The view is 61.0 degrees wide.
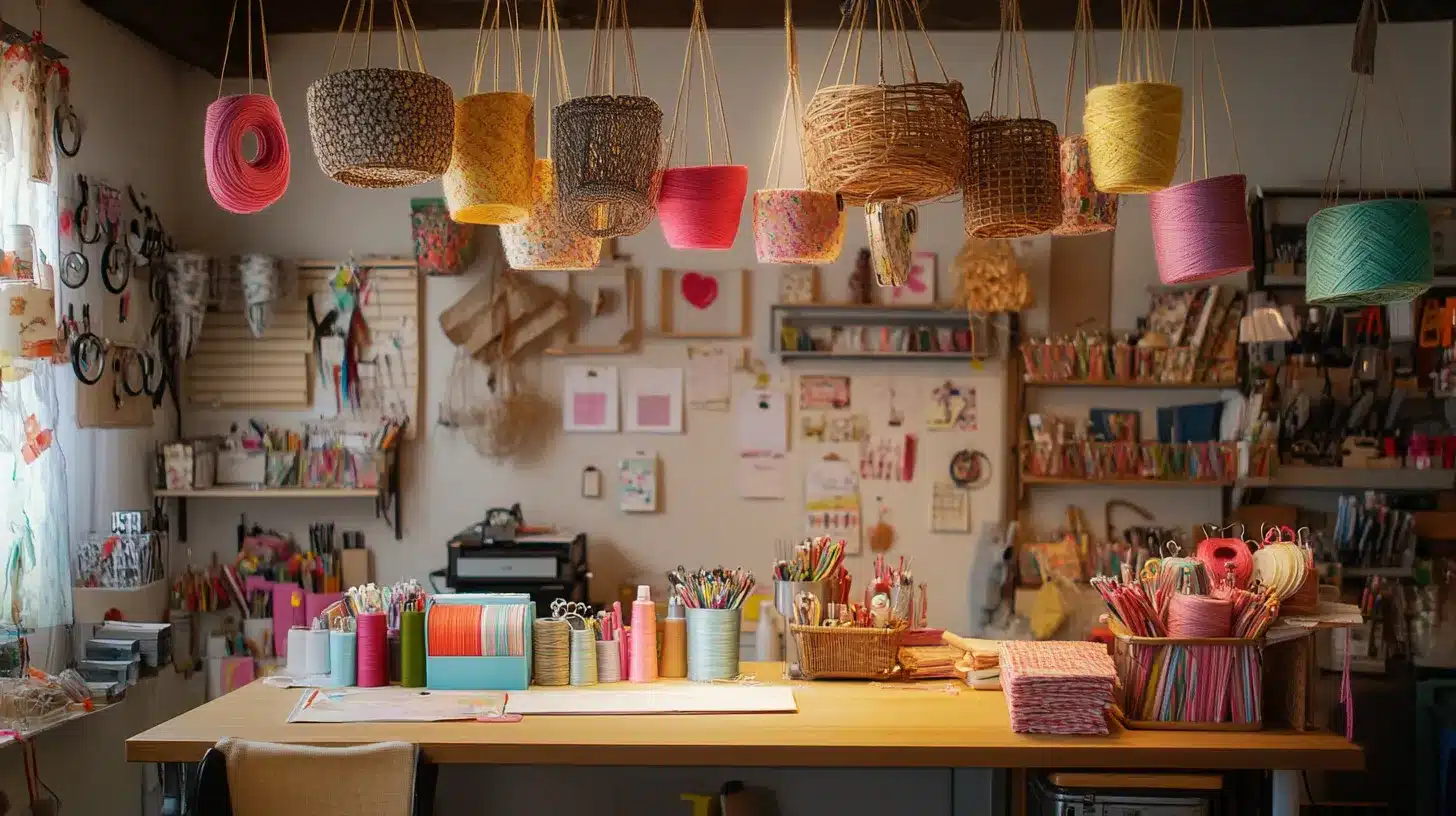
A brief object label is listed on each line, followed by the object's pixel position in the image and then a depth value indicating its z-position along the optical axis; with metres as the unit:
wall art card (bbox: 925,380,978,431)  5.39
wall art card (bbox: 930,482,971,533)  5.39
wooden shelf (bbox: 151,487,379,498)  5.18
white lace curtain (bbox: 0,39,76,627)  4.03
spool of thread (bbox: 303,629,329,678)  3.34
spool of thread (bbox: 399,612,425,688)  3.27
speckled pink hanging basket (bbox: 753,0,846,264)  3.07
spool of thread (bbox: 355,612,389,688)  3.27
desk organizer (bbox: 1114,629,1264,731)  2.94
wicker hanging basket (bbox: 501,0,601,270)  3.05
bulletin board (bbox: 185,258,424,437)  5.46
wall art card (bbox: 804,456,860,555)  5.43
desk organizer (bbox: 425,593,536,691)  3.24
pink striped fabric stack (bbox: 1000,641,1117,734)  2.86
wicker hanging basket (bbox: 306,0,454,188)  2.58
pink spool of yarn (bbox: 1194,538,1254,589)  3.07
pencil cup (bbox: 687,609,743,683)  3.34
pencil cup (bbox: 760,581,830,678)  3.34
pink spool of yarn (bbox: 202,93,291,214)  2.94
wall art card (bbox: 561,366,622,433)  5.47
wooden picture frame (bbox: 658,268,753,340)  5.46
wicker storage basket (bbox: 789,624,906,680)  3.32
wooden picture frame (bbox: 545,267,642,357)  5.45
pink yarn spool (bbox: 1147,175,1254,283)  2.87
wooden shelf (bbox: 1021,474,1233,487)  5.14
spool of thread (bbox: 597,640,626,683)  3.35
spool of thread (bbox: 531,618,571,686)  3.30
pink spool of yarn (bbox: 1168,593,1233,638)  2.93
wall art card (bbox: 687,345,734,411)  5.47
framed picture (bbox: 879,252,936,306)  5.34
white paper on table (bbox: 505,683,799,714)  3.05
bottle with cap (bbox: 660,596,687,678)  3.40
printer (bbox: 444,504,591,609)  4.99
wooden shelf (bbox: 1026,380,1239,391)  5.20
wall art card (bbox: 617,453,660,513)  5.46
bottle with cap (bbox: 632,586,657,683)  3.36
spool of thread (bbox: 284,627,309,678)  3.36
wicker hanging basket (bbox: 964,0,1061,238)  2.77
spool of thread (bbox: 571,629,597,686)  3.31
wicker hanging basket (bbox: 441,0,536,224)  2.77
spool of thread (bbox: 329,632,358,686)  3.29
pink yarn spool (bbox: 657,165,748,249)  3.02
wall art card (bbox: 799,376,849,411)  5.43
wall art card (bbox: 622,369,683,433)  5.47
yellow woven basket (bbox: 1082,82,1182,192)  2.71
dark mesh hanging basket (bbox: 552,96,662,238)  2.72
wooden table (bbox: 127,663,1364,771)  2.78
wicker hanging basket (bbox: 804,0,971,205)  2.53
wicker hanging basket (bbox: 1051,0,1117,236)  2.99
